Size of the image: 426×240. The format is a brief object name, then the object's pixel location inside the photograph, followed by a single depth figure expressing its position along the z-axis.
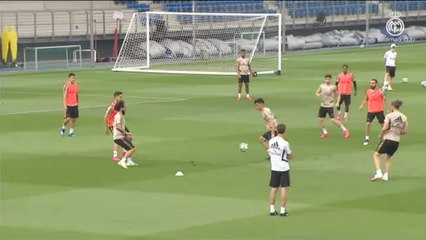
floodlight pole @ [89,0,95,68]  68.26
